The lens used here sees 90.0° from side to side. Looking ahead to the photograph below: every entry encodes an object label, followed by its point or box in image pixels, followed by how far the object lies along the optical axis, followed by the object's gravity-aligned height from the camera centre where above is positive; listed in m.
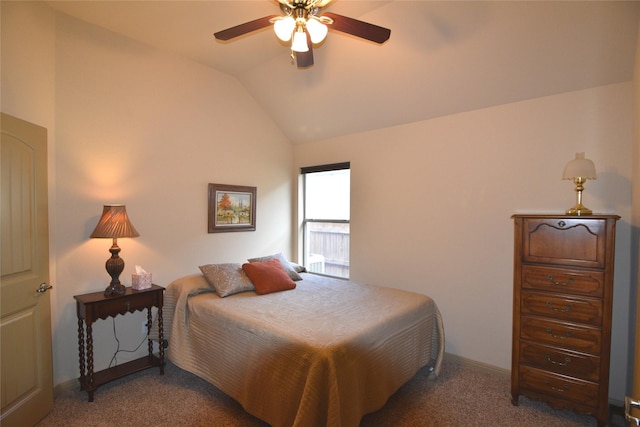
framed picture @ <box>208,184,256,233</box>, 3.59 -0.04
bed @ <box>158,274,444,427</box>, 1.83 -0.96
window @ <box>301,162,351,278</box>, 4.12 -0.18
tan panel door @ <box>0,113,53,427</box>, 1.96 -0.49
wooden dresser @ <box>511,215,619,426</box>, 2.10 -0.72
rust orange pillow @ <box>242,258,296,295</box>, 3.01 -0.70
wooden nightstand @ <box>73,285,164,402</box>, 2.45 -0.90
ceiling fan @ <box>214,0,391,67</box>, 1.76 +1.03
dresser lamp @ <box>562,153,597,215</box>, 2.21 +0.23
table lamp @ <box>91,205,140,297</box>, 2.54 -0.23
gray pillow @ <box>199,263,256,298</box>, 2.89 -0.70
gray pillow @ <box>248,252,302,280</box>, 3.45 -0.68
